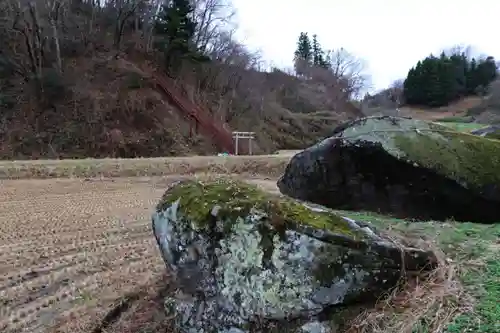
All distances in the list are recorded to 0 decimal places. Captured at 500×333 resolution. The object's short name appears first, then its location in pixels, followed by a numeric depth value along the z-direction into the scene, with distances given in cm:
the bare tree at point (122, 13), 2681
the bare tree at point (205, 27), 3128
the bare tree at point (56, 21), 2302
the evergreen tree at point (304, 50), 5409
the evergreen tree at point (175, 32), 2578
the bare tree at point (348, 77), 5359
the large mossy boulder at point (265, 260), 212
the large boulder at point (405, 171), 328
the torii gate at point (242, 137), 2392
